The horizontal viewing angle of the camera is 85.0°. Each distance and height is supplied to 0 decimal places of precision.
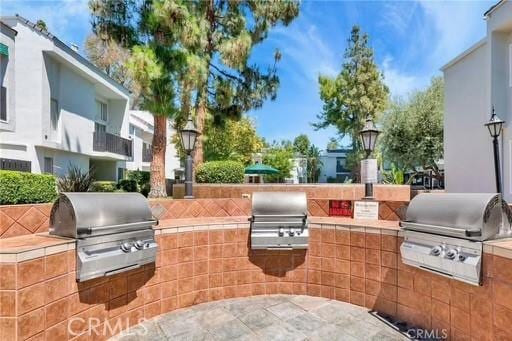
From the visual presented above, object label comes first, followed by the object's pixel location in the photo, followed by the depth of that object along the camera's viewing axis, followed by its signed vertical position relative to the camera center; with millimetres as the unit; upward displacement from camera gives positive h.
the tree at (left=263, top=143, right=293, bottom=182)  25781 +1136
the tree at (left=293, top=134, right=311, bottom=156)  43188 +4934
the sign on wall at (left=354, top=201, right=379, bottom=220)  3980 -540
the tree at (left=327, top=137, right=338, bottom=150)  41497 +4064
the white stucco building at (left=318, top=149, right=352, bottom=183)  33688 +938
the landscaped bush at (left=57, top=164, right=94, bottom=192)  5418 -157
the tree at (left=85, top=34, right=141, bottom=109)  19628 +8296
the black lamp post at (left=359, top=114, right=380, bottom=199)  4956 +657
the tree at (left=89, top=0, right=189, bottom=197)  7527 +3948
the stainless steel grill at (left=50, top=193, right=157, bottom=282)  2443 -520
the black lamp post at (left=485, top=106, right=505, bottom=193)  5918 +884
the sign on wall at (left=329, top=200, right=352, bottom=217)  4219 -542
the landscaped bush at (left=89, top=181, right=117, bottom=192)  10273 -466
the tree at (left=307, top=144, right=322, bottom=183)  31203 +676
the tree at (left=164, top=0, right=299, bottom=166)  8305 +4171
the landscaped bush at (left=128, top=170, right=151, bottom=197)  14800 -141
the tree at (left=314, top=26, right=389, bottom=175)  20000 +6233
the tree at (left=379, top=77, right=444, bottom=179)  14031 +2115
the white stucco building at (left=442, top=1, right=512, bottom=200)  7906 +2109
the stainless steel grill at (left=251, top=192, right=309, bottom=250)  3604 -688
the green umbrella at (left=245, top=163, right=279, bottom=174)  13227 +163
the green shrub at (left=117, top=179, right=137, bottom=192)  12250 -502
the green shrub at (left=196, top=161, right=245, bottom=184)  8681 +28
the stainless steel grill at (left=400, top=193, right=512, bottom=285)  2334 -529
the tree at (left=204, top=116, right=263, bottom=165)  16906 +1887
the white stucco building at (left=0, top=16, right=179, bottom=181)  8992 +2636
